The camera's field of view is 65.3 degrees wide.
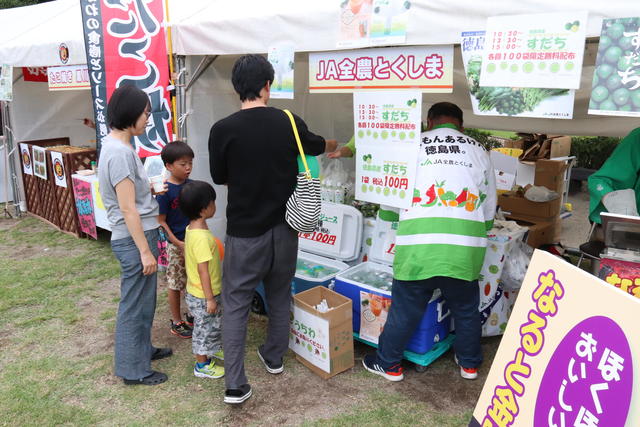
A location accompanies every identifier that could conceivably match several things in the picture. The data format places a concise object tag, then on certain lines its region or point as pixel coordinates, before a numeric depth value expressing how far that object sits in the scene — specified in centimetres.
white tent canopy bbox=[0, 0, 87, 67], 513
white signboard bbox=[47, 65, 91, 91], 505
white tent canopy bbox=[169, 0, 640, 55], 208
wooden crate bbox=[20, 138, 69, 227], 645
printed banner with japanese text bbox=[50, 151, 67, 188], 595
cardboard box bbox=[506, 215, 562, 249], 473
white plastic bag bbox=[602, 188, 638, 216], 292
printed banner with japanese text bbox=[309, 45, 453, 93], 261
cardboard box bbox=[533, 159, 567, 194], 550
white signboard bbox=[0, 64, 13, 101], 602
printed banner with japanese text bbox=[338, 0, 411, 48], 260
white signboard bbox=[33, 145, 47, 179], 630
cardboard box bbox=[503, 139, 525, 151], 910
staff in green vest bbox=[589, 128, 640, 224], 310
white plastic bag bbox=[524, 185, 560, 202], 492
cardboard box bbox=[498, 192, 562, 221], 497
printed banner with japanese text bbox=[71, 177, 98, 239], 567
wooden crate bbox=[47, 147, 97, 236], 589
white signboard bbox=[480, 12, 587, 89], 202
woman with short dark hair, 259
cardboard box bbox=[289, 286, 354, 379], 299
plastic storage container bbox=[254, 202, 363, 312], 380
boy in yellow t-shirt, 287
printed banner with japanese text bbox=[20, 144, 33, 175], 669
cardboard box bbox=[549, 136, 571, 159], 790
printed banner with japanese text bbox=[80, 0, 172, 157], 371
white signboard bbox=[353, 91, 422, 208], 286
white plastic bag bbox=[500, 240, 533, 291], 335
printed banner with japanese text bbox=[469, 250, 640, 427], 134
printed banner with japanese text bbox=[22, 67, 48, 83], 686
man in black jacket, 253
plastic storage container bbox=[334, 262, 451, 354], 306
